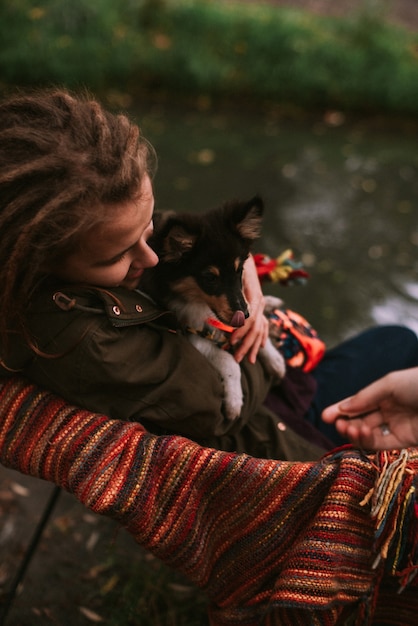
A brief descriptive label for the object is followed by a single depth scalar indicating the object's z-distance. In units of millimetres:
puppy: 1837
